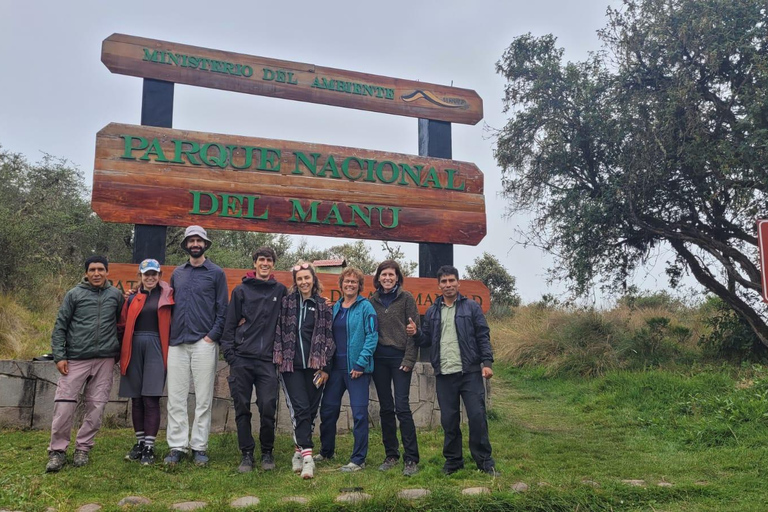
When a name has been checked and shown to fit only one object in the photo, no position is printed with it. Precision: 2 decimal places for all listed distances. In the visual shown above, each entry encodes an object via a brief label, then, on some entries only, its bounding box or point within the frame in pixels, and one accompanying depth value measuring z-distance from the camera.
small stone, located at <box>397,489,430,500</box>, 3.79
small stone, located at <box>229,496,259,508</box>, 3.63
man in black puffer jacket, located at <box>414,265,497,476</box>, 4.66
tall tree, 8.73
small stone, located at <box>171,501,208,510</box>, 3.58
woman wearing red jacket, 4.73
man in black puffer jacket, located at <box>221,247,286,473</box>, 4.67
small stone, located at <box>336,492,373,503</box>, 3.68
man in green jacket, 4.56
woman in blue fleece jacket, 4.73
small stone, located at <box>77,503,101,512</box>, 3.51
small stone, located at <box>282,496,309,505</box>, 3.67
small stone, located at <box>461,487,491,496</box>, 3.90
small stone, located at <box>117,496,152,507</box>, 3.62
